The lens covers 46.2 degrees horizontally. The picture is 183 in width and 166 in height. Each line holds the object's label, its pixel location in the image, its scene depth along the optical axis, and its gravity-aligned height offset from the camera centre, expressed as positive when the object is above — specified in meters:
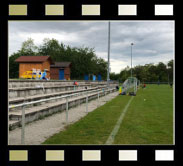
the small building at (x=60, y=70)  30.38 +1.42
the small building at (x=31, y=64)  26.05 +1.96
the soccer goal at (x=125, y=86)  23.80 -0.70
